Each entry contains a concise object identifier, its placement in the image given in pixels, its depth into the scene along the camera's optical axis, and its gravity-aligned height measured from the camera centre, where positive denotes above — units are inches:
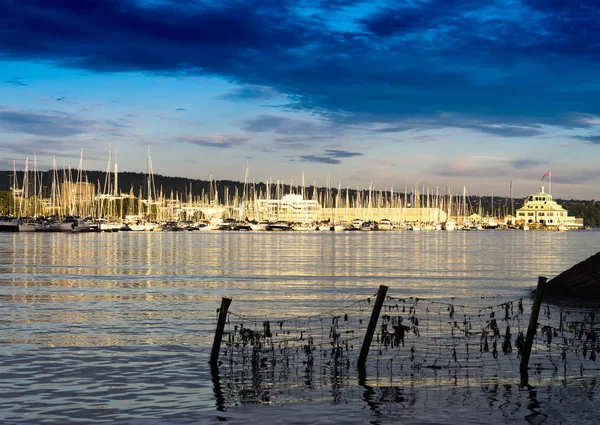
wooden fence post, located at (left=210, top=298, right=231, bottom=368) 959.0 -135.2
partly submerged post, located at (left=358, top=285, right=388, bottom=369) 934.4 -125.1
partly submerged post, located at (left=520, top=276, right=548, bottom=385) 930.1 -124.5
